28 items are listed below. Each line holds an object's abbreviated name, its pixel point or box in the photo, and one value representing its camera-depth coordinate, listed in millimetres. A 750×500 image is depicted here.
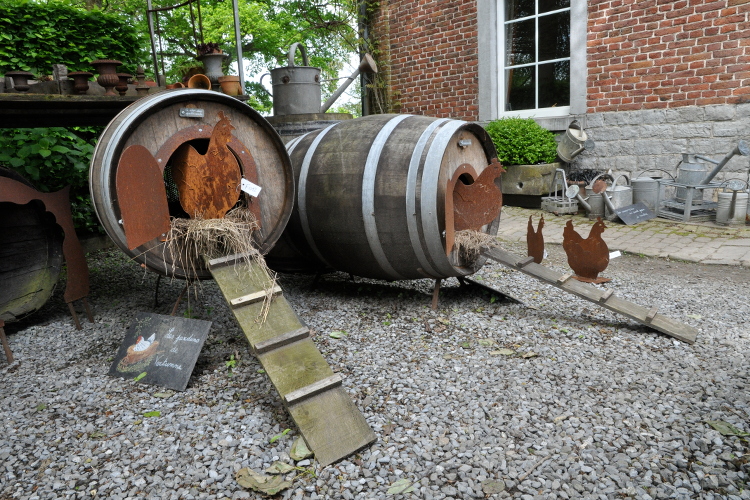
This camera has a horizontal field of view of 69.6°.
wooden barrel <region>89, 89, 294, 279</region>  2625
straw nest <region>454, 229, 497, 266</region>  3445
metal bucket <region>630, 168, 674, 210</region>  6328
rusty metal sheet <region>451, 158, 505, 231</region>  3416
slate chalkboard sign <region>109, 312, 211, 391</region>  2652
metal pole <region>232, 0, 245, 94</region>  4320
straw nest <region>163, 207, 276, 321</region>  2873
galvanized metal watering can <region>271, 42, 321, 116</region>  5242
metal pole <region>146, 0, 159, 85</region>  4397
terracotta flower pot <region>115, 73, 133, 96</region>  3614
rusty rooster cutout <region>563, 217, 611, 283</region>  3404
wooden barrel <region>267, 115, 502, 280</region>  3201
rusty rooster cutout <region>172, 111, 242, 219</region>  2904
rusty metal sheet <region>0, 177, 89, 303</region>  3363
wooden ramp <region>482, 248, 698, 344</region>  3008
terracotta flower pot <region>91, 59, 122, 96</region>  3547
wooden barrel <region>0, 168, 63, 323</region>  3475
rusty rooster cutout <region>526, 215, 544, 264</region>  3500
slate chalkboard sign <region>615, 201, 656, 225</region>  6145
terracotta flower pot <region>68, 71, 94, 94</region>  3447
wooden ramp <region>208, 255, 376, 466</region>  2070
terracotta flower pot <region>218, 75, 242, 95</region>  4152
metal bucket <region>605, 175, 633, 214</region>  6309
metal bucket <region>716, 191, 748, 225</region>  5621
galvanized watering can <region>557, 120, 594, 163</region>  6980
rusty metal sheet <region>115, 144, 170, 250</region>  2568
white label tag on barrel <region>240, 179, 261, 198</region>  3057
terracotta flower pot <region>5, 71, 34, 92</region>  3316
